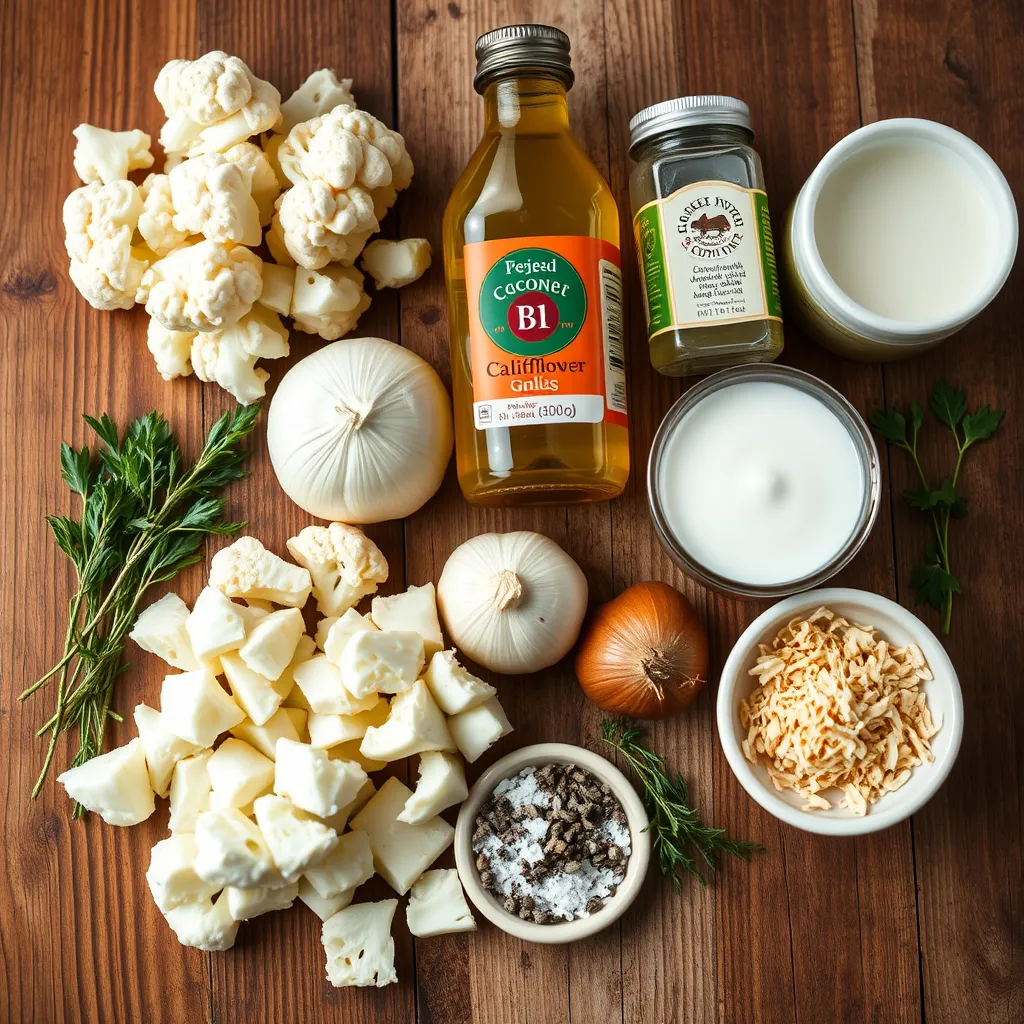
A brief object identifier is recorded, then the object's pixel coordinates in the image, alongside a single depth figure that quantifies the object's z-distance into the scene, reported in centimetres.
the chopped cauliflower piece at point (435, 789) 69
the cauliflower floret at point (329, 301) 71
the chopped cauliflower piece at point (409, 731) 69
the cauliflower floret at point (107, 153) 73
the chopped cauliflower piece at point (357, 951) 71
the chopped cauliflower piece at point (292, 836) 68
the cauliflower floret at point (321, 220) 70
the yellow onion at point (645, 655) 69
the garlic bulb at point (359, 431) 70
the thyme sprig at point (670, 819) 71
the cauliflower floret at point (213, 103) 71
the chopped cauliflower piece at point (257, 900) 69
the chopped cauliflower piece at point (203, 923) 70
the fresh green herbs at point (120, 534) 72
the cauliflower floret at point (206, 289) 69
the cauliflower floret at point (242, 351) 72
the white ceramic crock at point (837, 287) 68
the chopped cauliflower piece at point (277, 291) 72
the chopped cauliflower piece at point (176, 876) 69
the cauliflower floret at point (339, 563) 71
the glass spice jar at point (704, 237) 69
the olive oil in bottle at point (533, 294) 69
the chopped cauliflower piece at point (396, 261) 72
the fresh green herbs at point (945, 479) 72
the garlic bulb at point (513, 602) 70
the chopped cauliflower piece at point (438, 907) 71
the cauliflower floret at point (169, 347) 73
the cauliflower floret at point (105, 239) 72
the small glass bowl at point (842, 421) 69
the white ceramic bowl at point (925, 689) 68
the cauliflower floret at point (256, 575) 71
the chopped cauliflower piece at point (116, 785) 70
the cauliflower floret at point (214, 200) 69
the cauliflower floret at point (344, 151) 69
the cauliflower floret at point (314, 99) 73
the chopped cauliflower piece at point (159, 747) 70
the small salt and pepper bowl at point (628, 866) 69
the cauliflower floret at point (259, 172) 71
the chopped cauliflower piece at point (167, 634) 71
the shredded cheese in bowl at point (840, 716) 68
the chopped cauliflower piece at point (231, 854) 67
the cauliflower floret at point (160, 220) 71
